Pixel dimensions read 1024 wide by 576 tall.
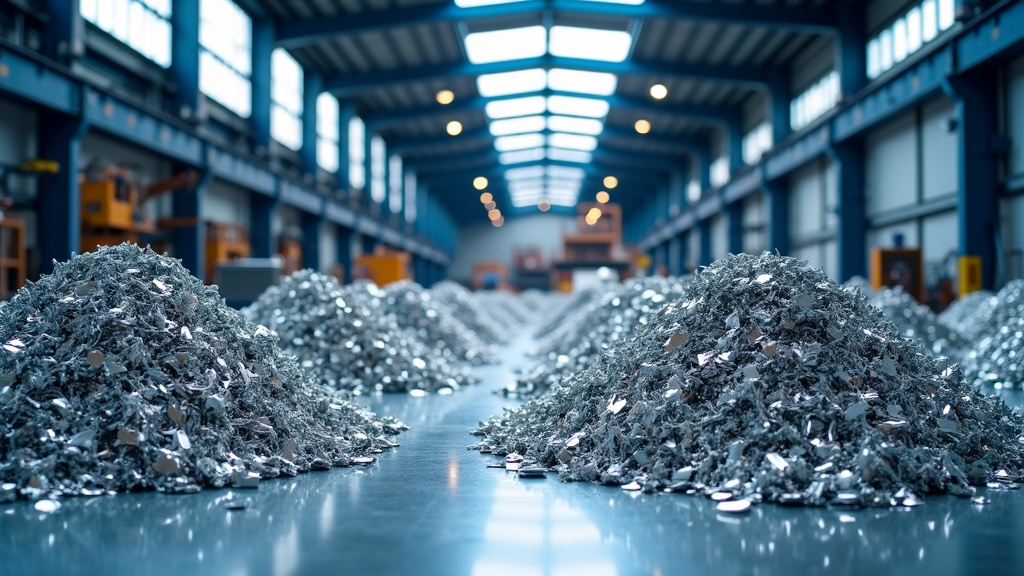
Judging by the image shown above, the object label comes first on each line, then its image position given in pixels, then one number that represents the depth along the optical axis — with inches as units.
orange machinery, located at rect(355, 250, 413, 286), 1089.4
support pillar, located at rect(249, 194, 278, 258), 814.5
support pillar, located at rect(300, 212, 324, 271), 986.7
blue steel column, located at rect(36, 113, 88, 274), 463.2
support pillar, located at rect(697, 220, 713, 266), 1306.6
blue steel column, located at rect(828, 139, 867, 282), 731.4
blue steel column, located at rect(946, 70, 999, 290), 508.1
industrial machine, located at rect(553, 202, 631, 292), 1435.8
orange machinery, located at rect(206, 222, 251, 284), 682.8
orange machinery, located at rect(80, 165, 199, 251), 516.1
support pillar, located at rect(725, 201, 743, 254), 1131.5
